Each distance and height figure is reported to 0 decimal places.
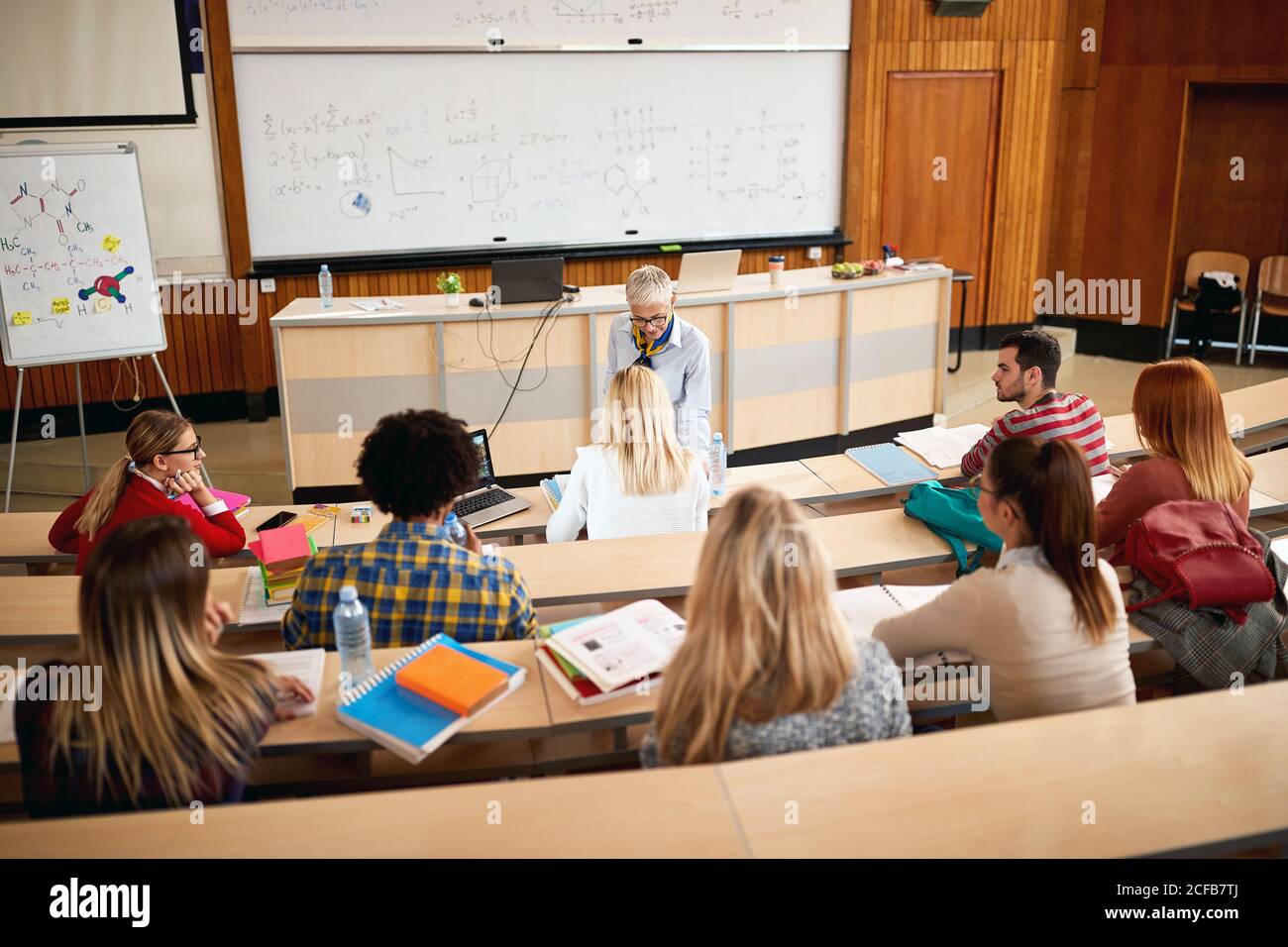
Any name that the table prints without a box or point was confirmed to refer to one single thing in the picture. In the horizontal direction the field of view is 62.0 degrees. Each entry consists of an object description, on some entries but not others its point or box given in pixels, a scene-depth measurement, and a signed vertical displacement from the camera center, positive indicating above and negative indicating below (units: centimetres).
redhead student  322 -73
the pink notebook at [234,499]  383 -102
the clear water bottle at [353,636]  240 -94
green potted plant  576 -42
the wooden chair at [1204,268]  841 -55
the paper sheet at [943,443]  423 -96
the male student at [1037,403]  368 -69
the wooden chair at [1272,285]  820 -66
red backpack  283 -94
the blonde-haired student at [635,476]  339 -86
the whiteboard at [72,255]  536 -22
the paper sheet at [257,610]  294 -109
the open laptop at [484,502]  386 -106
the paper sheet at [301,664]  248 -104
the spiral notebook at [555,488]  399 -104
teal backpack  337 -98
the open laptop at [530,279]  568 -39
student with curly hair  250 -83
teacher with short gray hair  448 -62
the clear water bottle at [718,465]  409 -99
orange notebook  232 -102
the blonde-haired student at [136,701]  197 -89
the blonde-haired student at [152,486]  325 -83
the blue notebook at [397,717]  225 -107
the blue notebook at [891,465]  412 -101
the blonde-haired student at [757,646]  197 -79
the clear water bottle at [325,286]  578 -42
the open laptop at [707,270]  598 -37
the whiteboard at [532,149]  688 +38
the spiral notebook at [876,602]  282 -106
